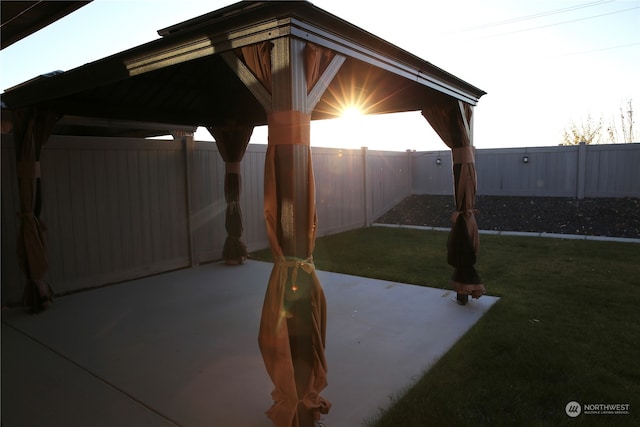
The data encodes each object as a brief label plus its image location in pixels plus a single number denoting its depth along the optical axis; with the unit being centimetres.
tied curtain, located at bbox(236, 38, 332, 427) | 250
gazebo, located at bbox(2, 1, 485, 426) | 252
